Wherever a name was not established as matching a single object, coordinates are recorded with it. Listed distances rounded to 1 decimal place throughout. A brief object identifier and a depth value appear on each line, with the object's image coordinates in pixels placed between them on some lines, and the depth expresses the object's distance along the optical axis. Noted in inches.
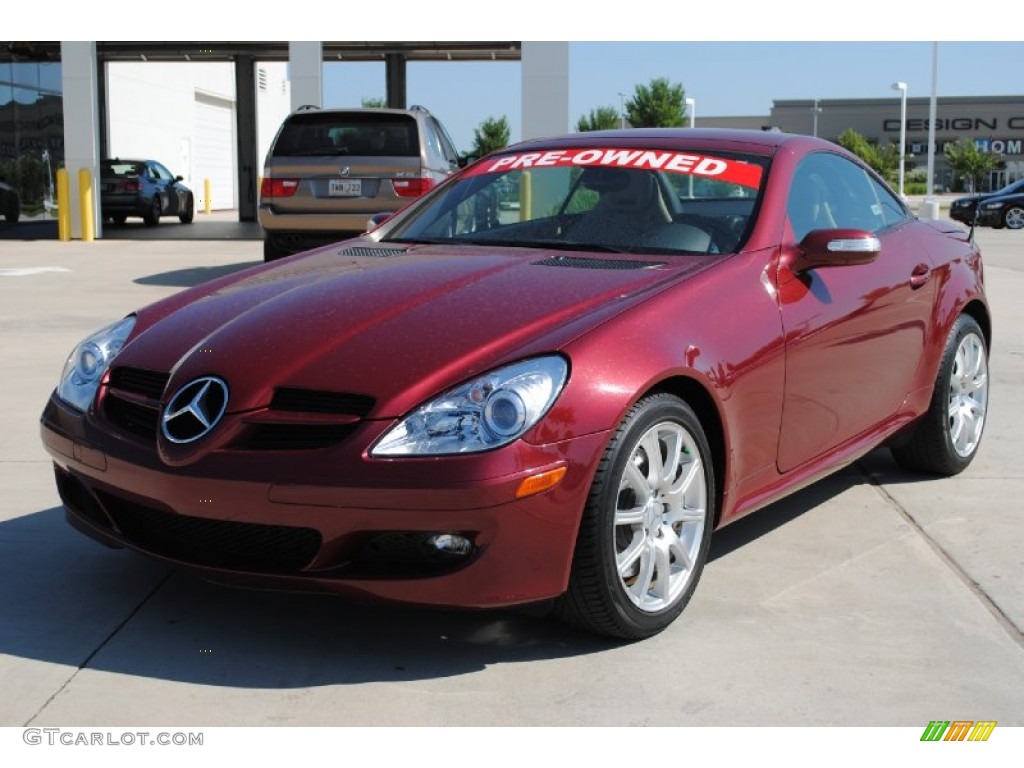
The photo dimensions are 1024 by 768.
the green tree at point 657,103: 2977.4
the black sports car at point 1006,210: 1192.2
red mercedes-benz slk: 126.6
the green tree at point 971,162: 2891.2
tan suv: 478.3
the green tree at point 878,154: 2677.2
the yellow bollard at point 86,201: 876.0
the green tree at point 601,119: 3134.8
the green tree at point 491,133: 2970.0
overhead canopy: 1041.5
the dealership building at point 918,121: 3521.2
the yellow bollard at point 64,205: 872.9
